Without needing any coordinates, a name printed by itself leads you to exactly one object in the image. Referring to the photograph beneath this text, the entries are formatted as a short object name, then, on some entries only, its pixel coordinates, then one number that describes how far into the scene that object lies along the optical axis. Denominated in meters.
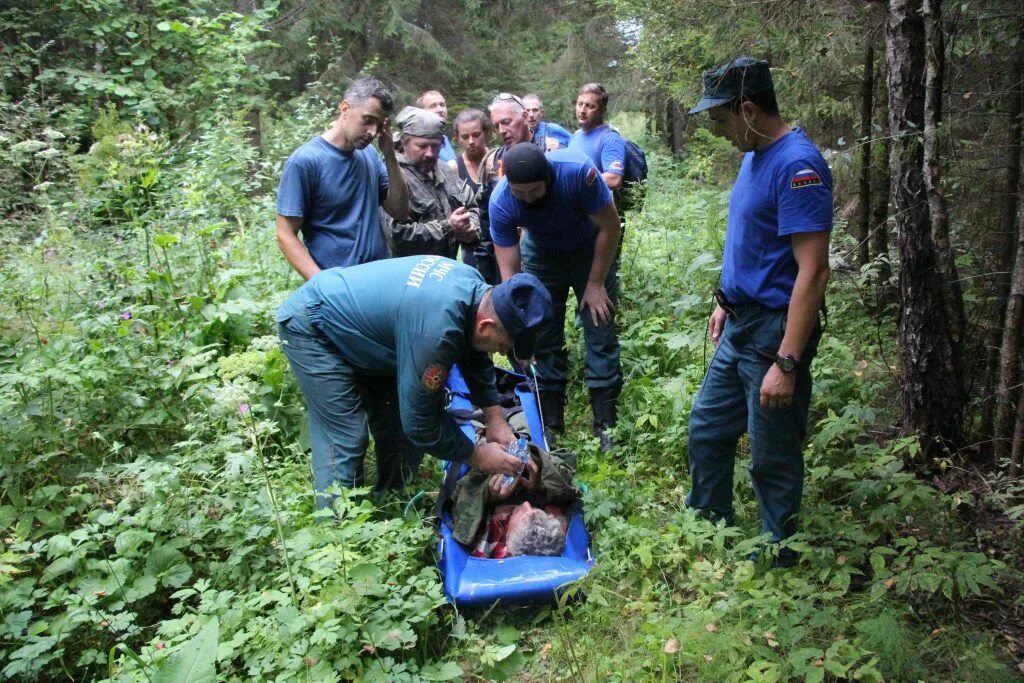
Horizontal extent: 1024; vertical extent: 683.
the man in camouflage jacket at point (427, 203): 5.00
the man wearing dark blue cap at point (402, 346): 3.08
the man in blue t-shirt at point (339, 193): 4.14
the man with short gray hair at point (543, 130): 6.30
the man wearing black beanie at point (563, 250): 4.37
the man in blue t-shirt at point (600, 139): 6.33
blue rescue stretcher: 3.22
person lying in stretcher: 3.52
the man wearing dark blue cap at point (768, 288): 2.93
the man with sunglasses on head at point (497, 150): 5.20
